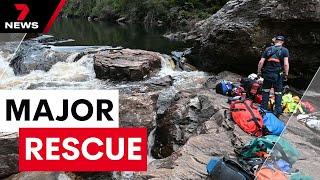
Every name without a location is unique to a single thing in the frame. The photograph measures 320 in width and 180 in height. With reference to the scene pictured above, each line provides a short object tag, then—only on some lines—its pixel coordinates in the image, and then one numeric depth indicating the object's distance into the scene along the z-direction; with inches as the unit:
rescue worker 169.0
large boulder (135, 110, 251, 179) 126.8
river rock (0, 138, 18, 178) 167.7
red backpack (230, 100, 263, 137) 159.6
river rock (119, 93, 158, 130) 196.4
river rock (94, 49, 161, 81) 282.9
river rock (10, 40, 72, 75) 329.2
